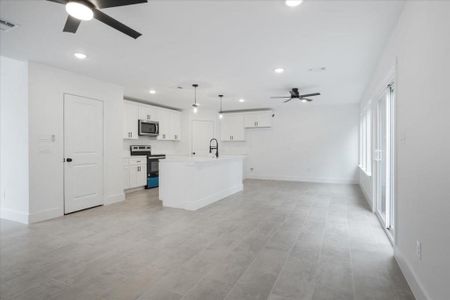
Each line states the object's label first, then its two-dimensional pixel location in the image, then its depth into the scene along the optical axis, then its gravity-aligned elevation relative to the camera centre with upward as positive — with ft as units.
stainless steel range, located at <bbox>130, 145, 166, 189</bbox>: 22.20 -1.28
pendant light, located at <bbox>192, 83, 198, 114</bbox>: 17.30 +4.58
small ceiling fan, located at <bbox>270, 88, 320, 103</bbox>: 18.03 +4.18
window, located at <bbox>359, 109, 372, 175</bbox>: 18.94 +0.56
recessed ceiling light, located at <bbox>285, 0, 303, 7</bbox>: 7.32 +4.48
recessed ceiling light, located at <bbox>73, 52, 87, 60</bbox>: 11.62 +4.60
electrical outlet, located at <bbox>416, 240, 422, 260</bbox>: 6.26 -2.65
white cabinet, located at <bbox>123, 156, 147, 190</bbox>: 20.54 -1.96
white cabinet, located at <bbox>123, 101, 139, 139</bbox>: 20.95 +2.59
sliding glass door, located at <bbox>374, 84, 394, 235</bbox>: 11.03 -0.42
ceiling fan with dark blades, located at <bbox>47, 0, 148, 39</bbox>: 6.09 +3.69
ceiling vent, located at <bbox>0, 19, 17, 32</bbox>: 8.77 +4.61
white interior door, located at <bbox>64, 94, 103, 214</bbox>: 14.28 -0.21
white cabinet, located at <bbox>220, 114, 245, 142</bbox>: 29.14 +2.62
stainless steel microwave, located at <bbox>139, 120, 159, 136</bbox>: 22.22 +2.06
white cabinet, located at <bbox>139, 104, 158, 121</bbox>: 22.39 +3.53
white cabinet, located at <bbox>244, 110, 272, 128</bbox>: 27.71 +3.48
